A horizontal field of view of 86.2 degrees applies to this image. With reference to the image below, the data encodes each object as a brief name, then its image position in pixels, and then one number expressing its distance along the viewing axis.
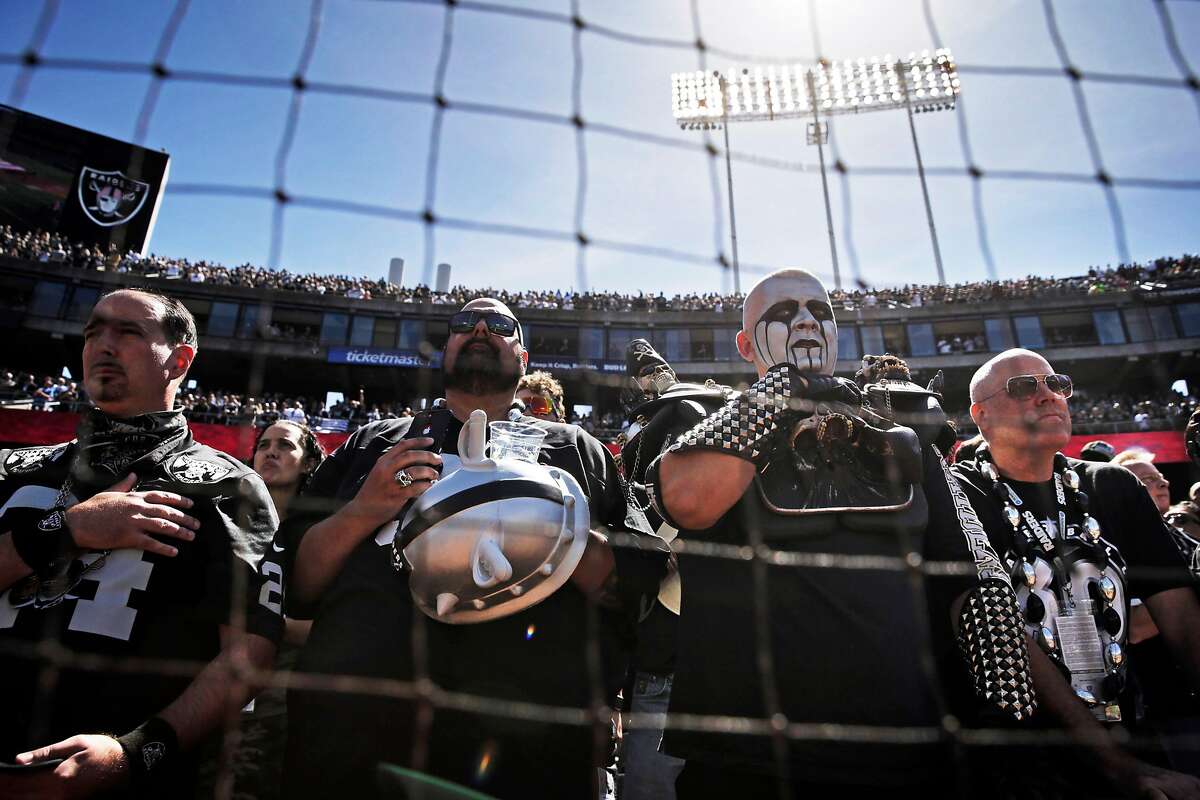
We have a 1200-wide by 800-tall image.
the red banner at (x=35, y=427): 13.25
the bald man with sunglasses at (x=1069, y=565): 1.73
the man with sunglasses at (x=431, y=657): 1.58
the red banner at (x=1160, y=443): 14.39
